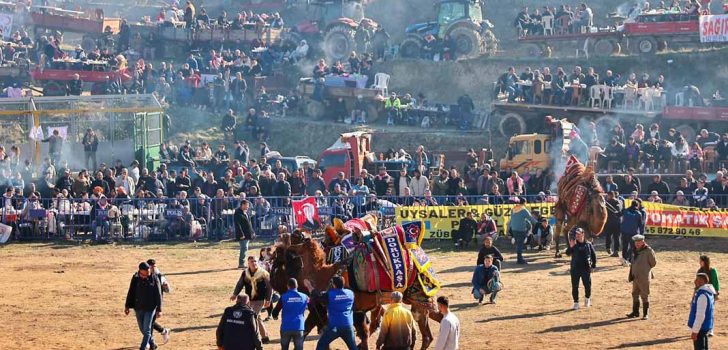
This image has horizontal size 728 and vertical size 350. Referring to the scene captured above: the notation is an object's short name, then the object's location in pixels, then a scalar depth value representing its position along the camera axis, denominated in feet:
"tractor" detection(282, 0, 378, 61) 172.45
